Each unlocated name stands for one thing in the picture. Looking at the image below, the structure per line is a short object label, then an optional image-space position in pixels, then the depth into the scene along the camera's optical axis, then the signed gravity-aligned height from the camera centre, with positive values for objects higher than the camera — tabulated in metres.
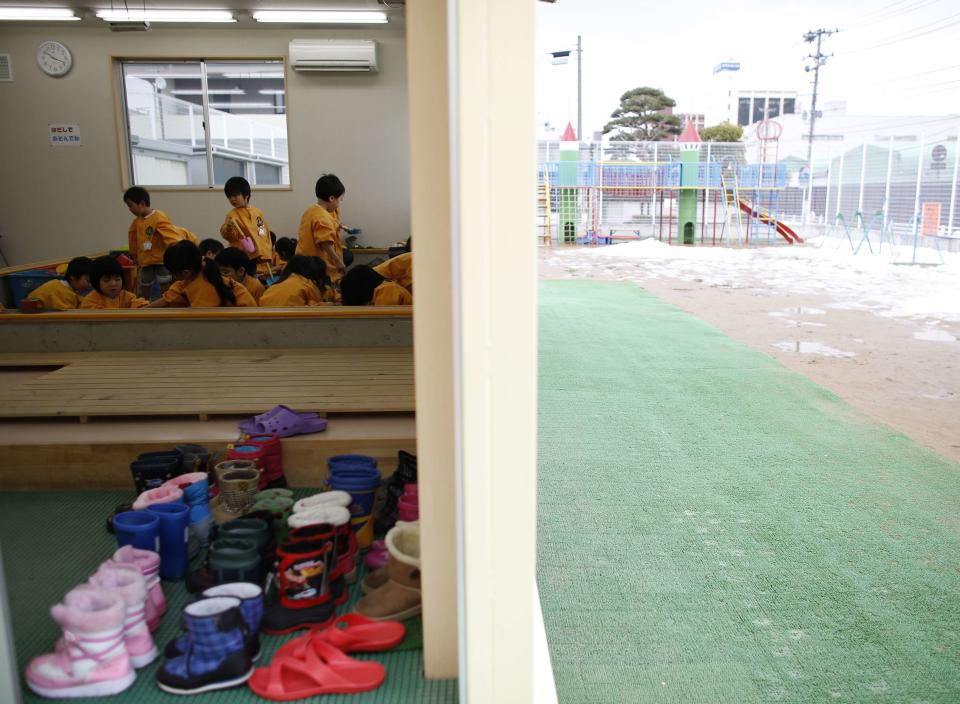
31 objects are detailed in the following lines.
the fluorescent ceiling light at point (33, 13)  6.76 +1.59
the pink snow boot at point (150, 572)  1.87 -0.90
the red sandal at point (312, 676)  1.65 -1.01
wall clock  7.56 +1.33
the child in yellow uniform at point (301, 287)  4.15 -0.48
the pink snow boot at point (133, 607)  1.71 -0.89
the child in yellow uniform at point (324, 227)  5.23 -0.20
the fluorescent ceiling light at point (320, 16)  6.94 +1.59
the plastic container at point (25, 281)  5.36 -0.56
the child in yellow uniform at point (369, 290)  4.05 -0.48
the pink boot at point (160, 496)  2.18 -0.83
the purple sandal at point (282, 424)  2.69 -0.78
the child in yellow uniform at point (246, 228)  5.62 -0.22
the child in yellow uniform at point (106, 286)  4.33 -0.48
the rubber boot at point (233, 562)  1.95 -0.89
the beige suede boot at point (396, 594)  1.88 -0.96
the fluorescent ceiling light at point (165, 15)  6.75 +1.57
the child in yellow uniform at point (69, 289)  4.27 -0.51
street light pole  24.11 +3.43
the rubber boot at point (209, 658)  1.65 -0.97
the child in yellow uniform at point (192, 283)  4.05 -0.44
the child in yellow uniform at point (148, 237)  5.42 -0.27
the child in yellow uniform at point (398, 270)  4.57 -0.42
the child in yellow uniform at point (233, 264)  4.62 -0.39
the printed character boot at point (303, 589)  1.88 -0.95
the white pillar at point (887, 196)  14.00 -0.02
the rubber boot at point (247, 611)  1.72 -0.94
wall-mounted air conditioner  7.52 +1.35
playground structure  16.28 +0.06
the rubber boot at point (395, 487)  2.38 -0.88
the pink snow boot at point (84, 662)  1.62 -0.96
